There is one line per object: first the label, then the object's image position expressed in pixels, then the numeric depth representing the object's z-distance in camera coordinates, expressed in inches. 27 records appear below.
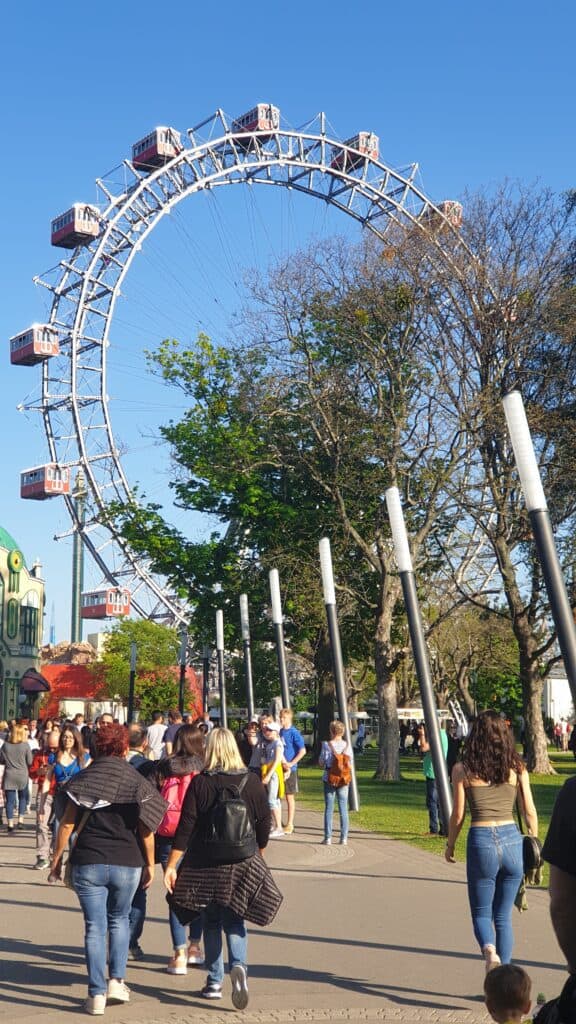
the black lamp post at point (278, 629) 1087.0
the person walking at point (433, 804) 786.2
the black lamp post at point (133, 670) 1569.9
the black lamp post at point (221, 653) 1362.0
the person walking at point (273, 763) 764.6
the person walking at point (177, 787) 390.9
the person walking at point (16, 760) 824.3
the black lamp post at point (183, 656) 1531.7
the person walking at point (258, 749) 773.3
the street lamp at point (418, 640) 634.2
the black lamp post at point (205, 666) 1574.1
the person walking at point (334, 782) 730.2
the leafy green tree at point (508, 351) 1249.4
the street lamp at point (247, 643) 1305.4
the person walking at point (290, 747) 799.7
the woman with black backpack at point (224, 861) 321.7
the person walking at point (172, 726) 791.1
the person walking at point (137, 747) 459.5
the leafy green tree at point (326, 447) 1316.4
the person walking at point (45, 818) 655.1
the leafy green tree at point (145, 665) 3678.6
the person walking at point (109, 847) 323.0
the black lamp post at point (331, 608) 921.5
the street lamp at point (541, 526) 353.6
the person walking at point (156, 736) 857.2
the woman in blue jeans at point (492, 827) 319.6
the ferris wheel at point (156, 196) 2365.9
